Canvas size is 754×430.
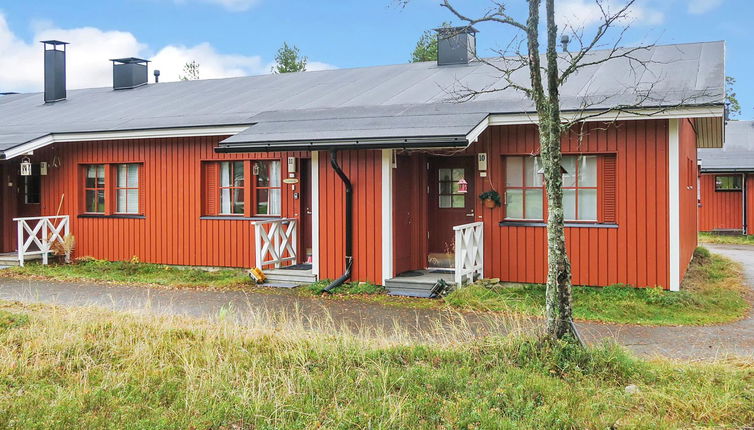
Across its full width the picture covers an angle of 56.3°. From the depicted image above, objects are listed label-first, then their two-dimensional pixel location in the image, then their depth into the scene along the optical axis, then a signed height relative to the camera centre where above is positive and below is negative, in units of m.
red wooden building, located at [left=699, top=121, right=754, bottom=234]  24.05 +0.64
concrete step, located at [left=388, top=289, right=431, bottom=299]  10.85 -1.24
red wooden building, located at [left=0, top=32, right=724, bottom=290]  10.75 +0.73
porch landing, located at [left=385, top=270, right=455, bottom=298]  11.01 -1.11
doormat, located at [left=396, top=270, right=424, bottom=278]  11.74 -1.02
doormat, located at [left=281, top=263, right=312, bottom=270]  12.98 -0.97
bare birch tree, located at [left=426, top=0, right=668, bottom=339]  6.30 +0.59
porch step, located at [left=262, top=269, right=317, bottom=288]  12.20 -1.09
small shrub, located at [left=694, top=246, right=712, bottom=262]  15.99 -1.00
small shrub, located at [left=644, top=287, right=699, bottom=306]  9.93 -1.23
